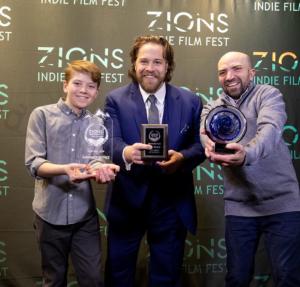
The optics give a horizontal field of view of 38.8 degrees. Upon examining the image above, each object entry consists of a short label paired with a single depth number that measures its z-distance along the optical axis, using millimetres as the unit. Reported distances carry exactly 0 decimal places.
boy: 1781
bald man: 1855
